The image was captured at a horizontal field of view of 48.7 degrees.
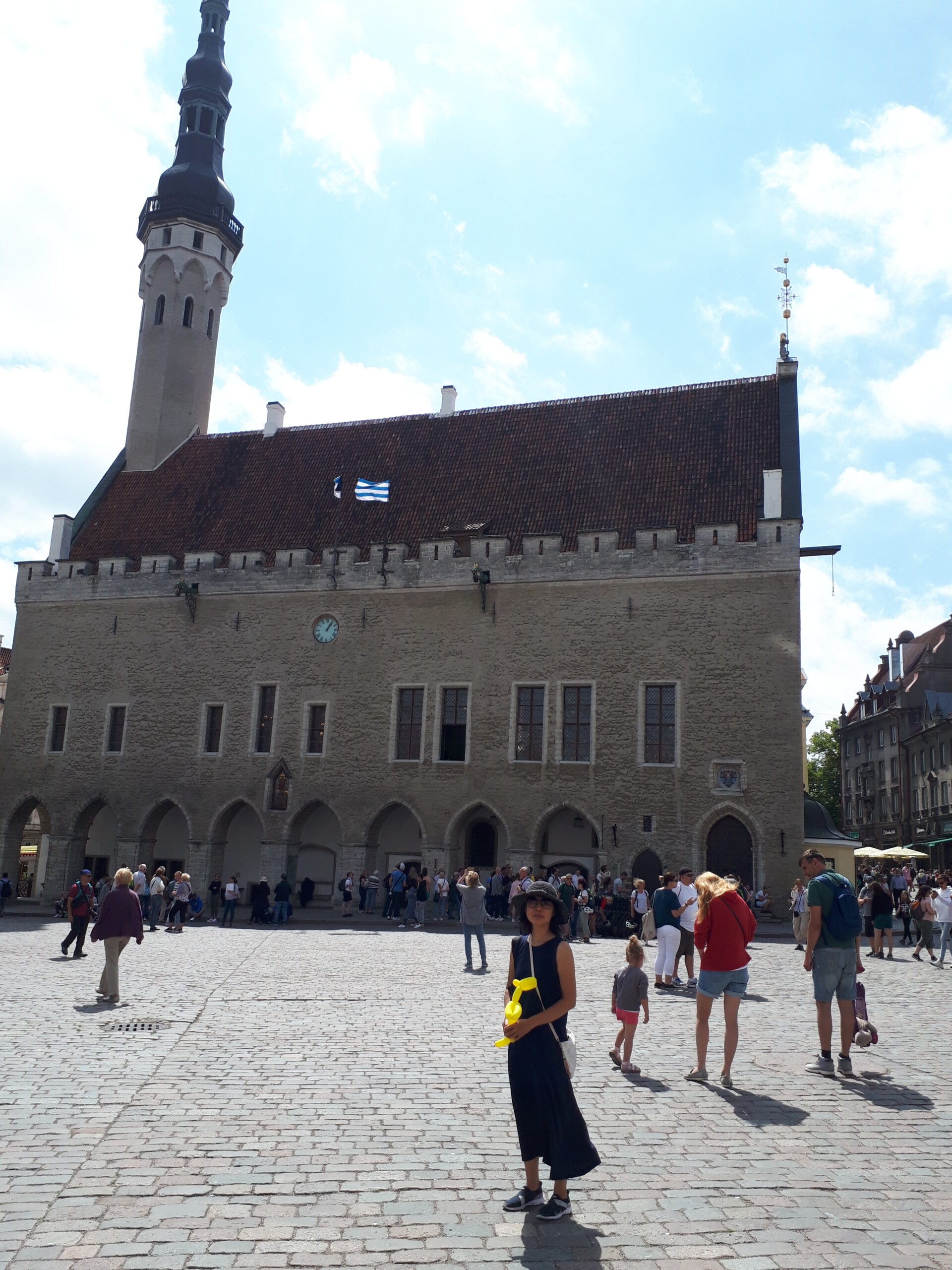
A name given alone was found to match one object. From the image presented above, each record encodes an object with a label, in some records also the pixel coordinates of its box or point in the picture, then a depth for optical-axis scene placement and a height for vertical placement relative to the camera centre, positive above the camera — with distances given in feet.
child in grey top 25.79 -3.38
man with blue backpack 26.27 -1.94
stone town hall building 85.51 +18.01
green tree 227.61 +22.63
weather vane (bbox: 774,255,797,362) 100.63 +50.48
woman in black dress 15.33 -3.07
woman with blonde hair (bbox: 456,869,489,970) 45.57 -2.10
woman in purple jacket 35.27 -2.77
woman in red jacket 25.04 -1.90
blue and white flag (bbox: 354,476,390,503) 96.84 +32.67
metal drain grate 29.91 -5.14
